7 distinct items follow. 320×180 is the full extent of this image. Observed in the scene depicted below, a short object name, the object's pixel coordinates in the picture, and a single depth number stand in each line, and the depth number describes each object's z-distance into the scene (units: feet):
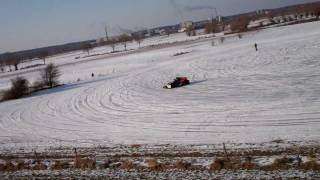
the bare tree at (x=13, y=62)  458.25
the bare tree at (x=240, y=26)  454.23
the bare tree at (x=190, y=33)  612.45
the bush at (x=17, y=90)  198.39
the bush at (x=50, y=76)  220.74
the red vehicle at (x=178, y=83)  147.74
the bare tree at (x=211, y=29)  558.15
